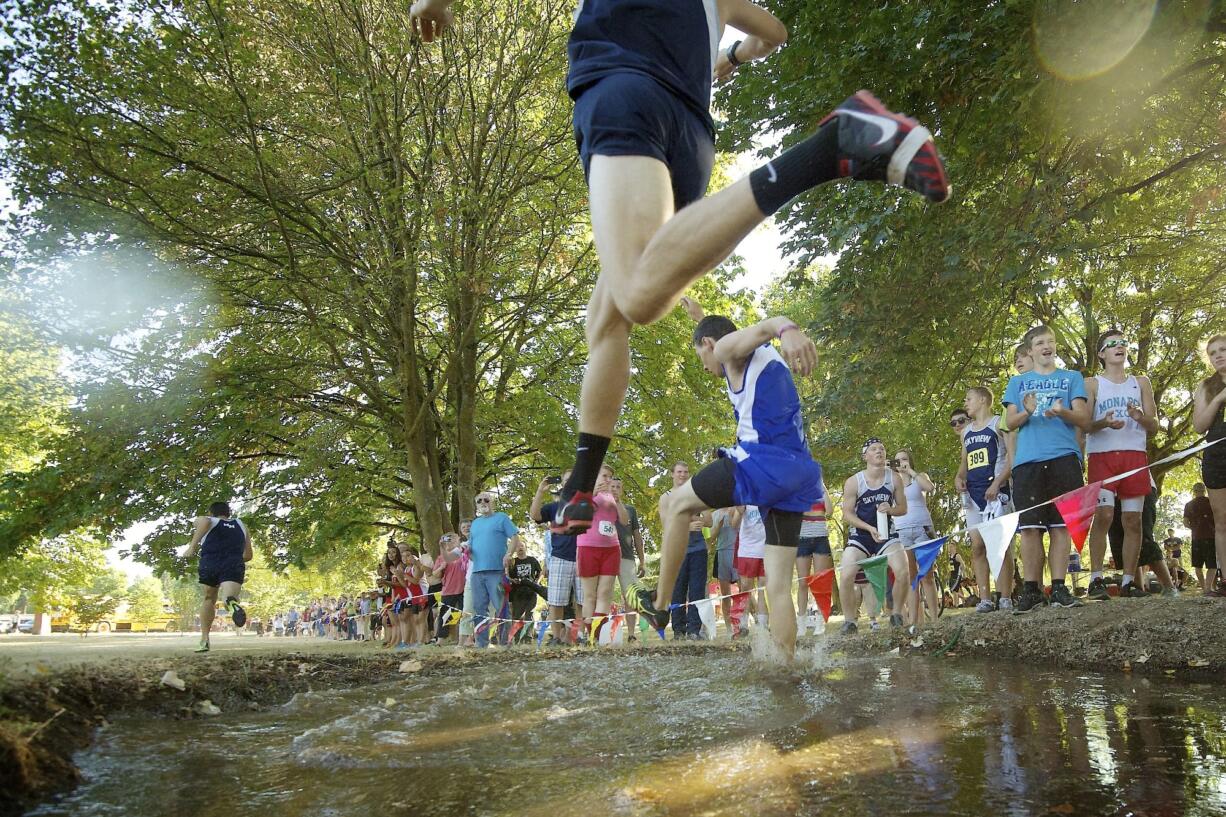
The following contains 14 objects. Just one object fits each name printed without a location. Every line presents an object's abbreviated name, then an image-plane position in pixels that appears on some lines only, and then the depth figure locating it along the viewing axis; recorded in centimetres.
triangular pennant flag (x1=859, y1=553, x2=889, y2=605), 726
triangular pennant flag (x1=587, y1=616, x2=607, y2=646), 824
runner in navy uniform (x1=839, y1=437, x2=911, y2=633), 807
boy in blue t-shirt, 645
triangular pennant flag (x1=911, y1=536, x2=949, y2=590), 714
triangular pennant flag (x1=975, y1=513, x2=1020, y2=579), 634
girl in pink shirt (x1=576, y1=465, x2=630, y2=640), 887
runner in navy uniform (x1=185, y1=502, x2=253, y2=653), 1017
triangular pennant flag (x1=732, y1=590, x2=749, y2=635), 1000
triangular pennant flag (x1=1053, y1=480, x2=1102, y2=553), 608
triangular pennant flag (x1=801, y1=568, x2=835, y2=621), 809
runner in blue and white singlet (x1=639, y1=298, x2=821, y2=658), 418
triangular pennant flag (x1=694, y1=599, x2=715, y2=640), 841
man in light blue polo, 1050
